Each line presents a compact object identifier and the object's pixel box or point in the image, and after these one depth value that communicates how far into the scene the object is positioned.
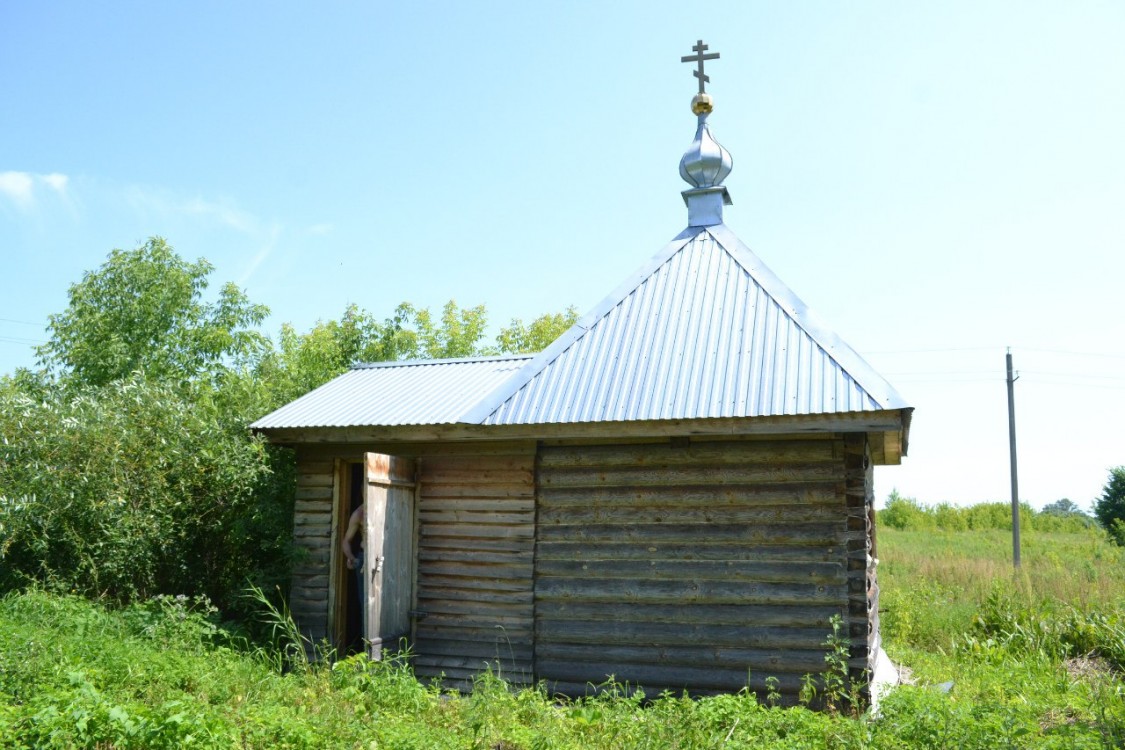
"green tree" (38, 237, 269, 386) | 22.11
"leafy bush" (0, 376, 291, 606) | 9.89
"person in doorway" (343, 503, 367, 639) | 9.46
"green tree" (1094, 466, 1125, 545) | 33.06
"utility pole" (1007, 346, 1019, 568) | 21.71
